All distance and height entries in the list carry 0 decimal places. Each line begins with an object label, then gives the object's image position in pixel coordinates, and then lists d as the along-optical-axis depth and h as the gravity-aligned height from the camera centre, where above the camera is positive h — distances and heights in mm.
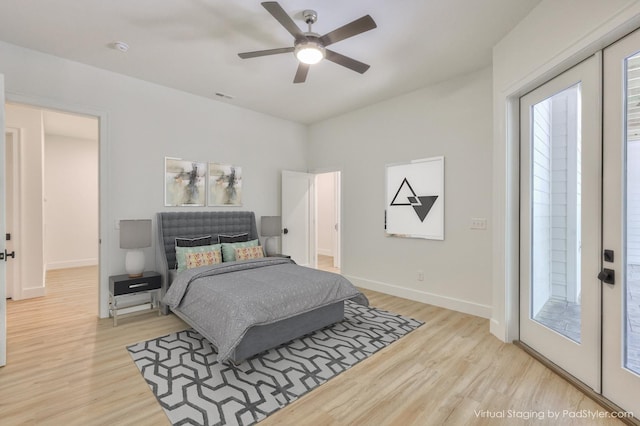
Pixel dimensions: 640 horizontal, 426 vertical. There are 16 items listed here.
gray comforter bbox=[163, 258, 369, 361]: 2518 -834
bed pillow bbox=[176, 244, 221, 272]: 3753 -533
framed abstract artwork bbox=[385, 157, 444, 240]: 4133 +181
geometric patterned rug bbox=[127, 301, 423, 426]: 2000 -1345
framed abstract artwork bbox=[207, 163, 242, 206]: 4688 +440
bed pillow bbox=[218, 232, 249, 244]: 4523 -423
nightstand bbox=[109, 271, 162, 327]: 3413 -946
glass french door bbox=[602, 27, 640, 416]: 1850 -54
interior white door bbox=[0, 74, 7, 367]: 2498 -286
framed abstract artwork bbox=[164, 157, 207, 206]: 4243 +439
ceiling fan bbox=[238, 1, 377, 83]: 2160 +1409
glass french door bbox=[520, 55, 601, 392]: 2100 -74
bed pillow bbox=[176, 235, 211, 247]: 4066 -427
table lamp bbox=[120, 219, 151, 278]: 3533 -358
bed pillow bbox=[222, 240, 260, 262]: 4188 -574
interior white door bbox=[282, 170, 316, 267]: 5625 -96
